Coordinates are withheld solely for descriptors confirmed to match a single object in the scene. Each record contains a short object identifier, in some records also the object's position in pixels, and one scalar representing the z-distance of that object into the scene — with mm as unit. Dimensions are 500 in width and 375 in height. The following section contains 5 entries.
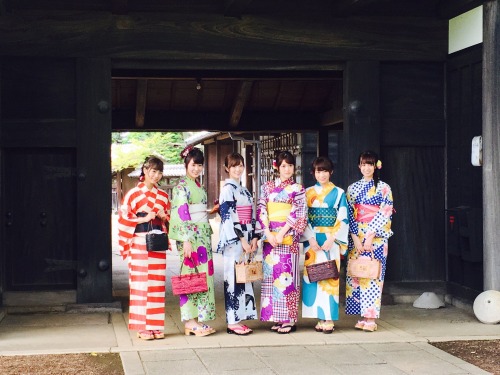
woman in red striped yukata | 6551
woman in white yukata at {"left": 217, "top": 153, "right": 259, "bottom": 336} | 6645
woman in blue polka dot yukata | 6898
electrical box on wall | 7594
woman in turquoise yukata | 6777
